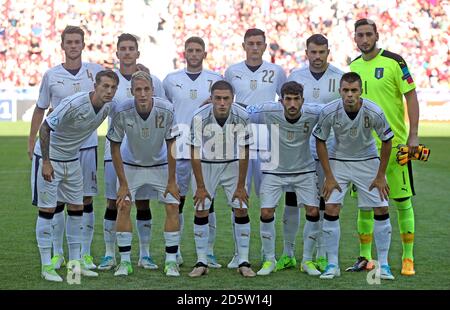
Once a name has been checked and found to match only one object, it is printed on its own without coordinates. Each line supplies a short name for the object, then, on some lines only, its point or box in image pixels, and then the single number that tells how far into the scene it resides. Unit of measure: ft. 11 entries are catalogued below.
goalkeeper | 46.73
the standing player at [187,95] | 50.67
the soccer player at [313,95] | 48.24
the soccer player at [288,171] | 46.24
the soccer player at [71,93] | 48.34
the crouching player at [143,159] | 45.50
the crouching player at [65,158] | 43.96
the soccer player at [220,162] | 45.80
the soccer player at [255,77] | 50.83
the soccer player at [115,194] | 48.06
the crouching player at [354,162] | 44.45
